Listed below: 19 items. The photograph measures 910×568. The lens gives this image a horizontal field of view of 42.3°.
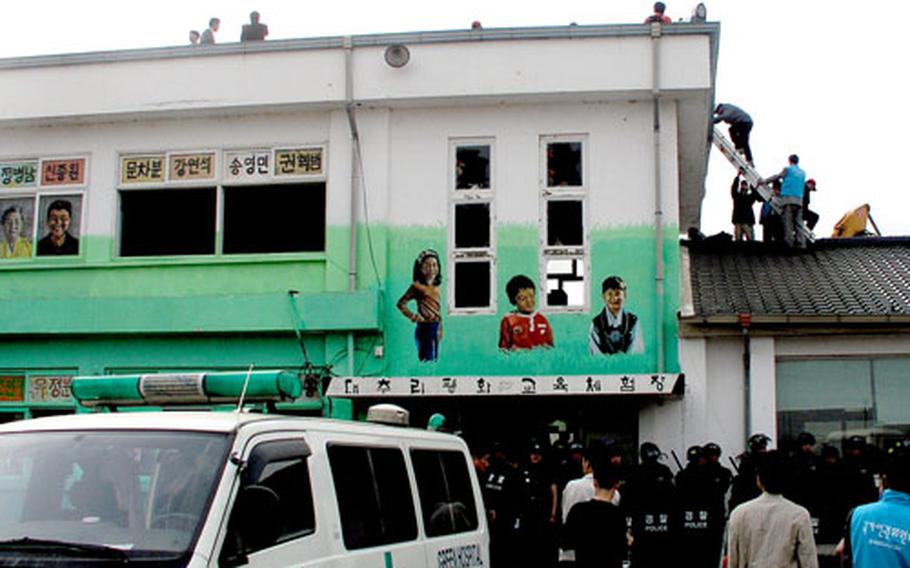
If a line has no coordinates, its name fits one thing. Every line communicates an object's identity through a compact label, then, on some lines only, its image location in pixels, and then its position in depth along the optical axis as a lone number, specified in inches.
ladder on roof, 725.3
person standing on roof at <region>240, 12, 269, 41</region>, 724.0
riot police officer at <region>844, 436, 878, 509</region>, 470.0
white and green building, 636.7
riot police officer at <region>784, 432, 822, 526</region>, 478.0
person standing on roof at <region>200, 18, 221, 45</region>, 735.7
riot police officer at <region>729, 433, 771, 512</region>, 473.4
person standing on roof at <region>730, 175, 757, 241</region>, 761.6
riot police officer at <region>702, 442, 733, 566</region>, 486.6
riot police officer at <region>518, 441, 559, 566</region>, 486.6
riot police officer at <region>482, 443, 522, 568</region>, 482.3
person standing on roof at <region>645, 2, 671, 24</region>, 686.3
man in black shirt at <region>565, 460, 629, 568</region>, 268.5
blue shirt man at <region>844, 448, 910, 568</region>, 250.4
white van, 222.8
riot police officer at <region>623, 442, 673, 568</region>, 484.7
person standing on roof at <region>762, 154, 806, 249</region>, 706.2
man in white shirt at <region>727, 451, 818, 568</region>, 288.4
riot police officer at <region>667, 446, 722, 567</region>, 484.4
